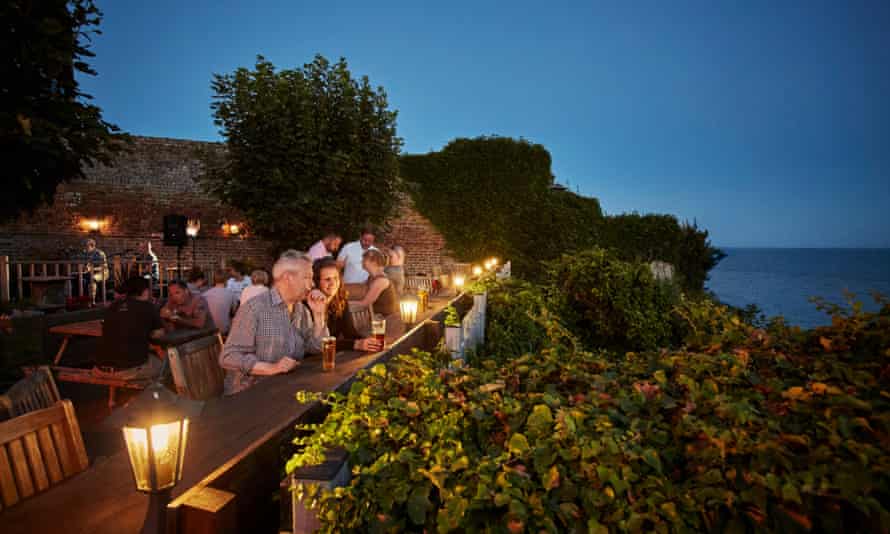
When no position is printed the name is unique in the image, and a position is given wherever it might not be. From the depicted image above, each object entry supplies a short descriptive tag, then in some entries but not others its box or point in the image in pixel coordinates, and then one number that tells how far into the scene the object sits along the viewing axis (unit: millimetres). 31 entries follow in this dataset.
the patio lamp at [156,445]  1196
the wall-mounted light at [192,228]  14016
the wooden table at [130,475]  1320
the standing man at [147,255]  11301
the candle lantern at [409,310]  4211
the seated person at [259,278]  5304
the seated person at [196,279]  7025
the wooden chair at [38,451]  1478
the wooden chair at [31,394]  2045
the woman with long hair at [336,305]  3506
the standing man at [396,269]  5934
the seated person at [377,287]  4773
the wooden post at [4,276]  6570
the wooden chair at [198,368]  2527
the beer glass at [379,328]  3162
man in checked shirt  2662
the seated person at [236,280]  7452
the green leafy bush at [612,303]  5535
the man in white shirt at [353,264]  6770
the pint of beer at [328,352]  2721
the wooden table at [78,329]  5250
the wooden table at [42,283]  8062
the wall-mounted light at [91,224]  14969
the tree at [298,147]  10492
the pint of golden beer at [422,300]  5410
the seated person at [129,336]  4324
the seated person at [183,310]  5492
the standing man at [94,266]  8352
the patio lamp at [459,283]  7746
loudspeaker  12961
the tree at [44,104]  4602
